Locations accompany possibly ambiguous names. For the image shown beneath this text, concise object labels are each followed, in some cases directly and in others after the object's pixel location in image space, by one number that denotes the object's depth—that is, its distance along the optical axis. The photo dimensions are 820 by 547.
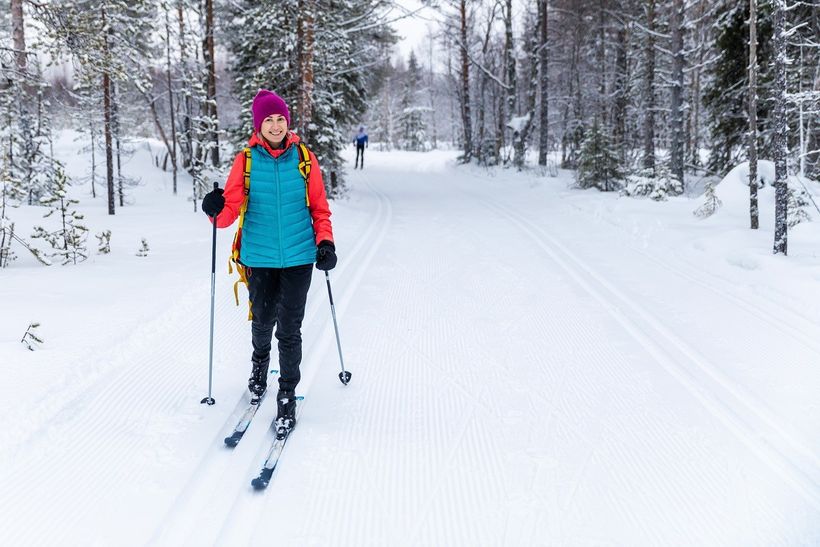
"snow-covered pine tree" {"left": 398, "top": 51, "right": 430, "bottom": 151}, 64.62
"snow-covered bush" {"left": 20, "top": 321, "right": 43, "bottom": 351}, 4.59
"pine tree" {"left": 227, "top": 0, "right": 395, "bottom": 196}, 14.67
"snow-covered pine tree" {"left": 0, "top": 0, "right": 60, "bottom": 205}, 7.77
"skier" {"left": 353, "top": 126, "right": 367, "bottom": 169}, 29.74
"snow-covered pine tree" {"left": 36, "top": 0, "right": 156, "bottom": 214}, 7.32
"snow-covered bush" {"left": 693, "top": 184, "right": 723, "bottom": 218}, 11.51
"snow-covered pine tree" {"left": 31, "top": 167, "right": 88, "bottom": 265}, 7.73
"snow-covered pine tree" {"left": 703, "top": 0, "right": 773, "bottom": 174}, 13.20
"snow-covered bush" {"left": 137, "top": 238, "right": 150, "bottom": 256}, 8.74
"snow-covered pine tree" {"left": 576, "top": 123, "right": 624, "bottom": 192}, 17.39
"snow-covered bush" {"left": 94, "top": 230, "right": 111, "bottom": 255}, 8.52
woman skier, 3.75
